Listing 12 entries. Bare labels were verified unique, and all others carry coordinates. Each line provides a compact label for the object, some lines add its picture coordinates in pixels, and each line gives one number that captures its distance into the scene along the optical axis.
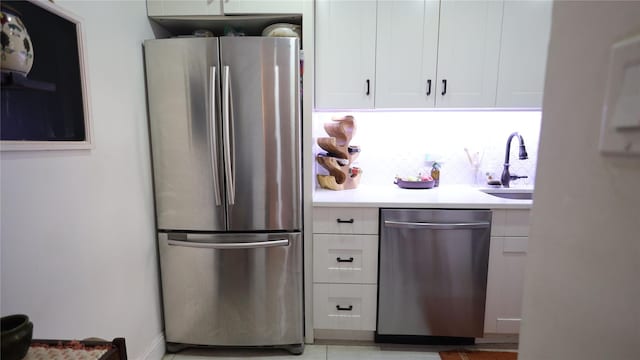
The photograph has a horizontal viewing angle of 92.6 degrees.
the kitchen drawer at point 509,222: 1.71
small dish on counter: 2.11
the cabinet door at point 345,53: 1.83
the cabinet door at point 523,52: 1.81
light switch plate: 0.26
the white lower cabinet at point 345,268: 1.76
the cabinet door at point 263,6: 1.62
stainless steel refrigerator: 1.58
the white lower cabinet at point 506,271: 1.72
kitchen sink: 2.12
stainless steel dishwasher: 1.71
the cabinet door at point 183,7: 1.64
